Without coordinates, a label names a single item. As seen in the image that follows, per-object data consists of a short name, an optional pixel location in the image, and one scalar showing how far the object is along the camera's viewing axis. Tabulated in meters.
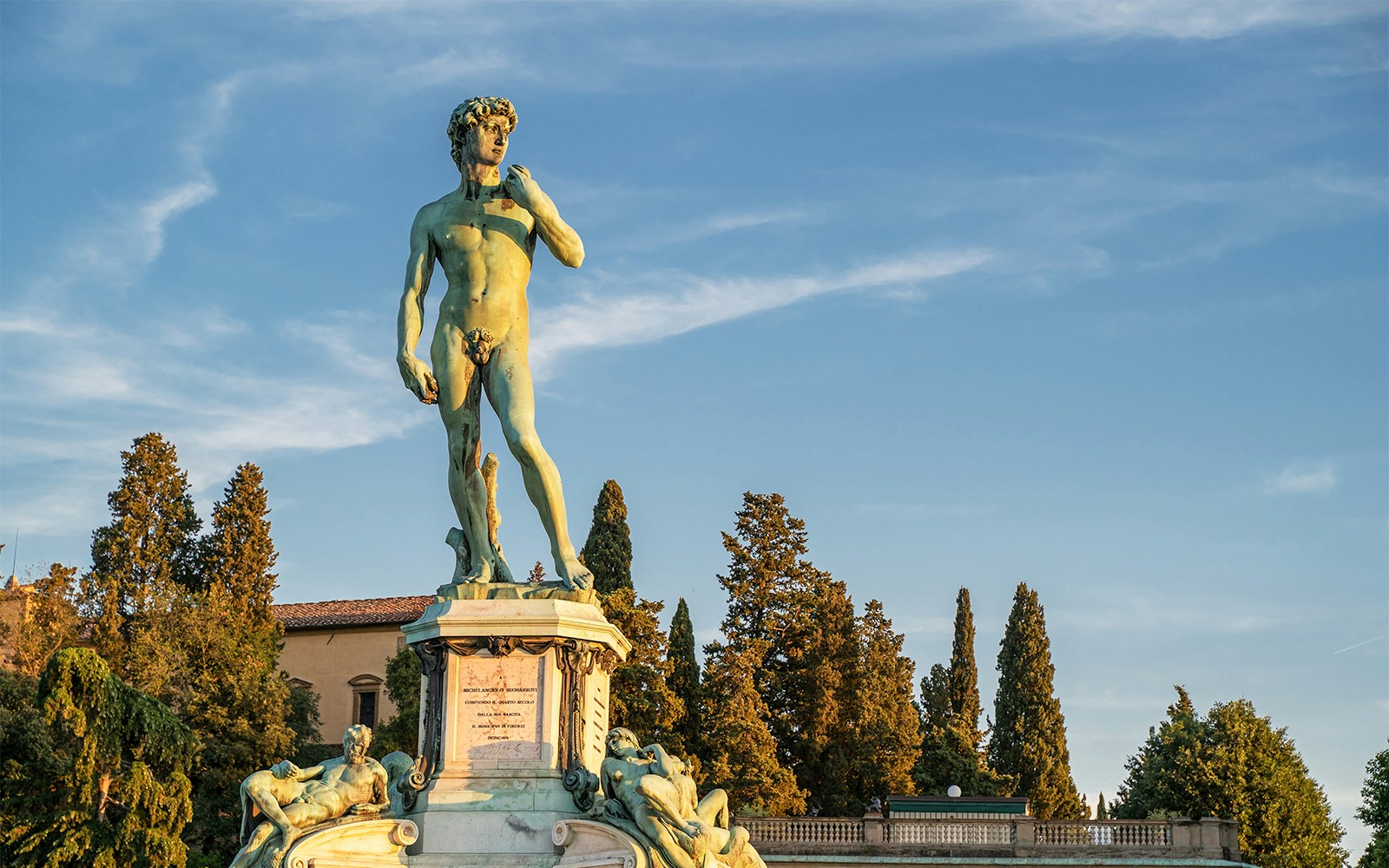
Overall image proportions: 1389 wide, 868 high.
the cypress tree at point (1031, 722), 58.56
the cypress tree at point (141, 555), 52.38
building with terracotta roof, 64.06
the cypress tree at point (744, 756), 46.97
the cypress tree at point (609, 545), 55.44
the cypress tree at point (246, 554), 56.62
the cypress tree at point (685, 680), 48.84
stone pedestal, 12.86
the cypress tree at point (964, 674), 68.12
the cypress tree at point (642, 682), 47.69
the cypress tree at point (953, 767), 57.38
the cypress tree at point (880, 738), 52.16
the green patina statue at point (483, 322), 14.20
